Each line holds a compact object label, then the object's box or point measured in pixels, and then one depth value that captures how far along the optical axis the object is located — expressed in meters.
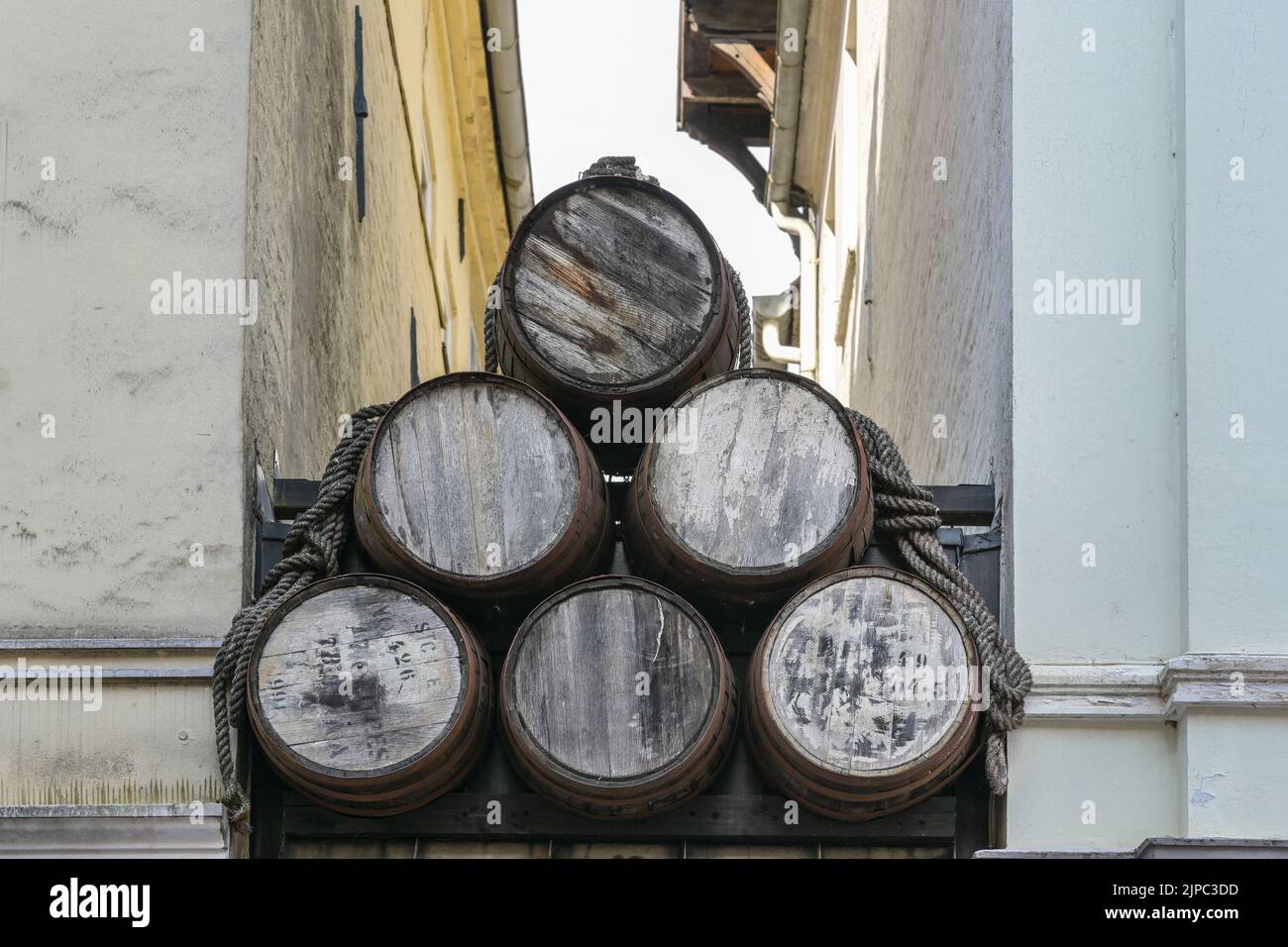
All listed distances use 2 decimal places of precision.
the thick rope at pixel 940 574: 6.69
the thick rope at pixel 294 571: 6.75
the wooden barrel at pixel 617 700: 6.52
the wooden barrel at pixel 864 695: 6.51
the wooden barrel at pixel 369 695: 6.55
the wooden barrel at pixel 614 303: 7.27
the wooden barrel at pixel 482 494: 6.83
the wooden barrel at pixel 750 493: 6.80
